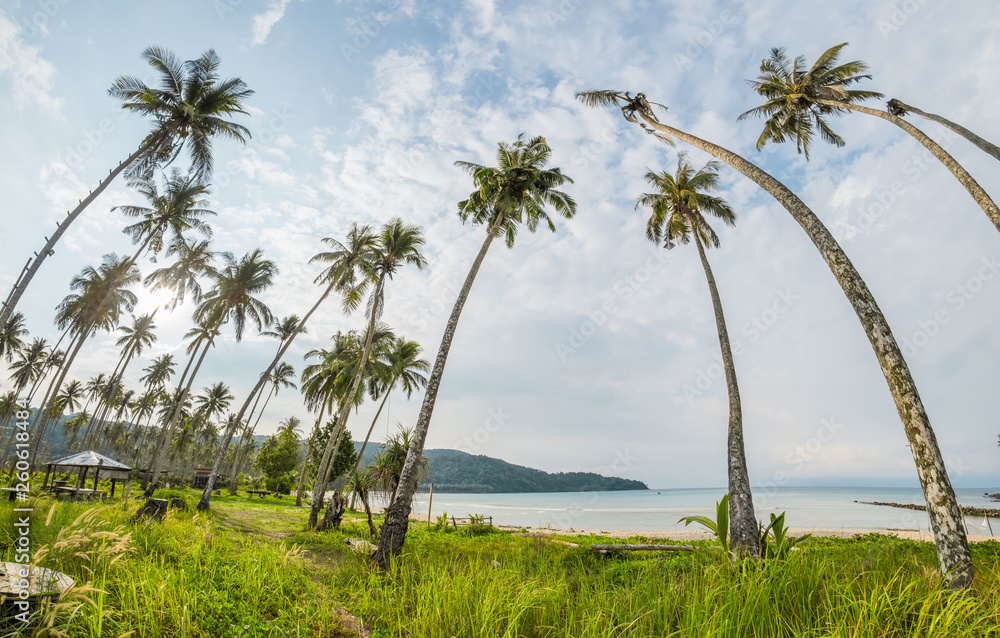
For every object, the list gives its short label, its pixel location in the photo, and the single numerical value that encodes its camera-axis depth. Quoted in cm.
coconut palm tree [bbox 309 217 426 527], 1909
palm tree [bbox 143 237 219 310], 2494
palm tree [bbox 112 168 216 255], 2231
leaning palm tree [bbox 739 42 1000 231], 1193
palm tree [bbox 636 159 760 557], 1115
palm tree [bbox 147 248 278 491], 2414
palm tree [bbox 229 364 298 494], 4522
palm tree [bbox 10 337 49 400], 4497
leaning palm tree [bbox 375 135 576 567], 1429
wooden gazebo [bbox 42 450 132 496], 1698
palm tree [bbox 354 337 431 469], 3047
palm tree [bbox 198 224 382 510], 2142
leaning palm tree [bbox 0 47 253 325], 1519
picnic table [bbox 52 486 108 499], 1516
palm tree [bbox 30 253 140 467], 2511
